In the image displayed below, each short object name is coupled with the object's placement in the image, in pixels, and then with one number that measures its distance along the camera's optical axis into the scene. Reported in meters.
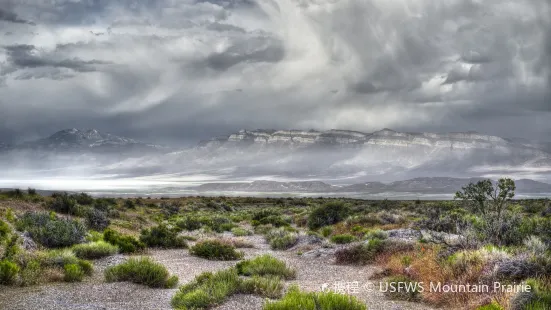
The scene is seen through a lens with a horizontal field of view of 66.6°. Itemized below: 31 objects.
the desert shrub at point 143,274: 12.23
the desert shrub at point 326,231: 27.06
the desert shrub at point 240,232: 29.66
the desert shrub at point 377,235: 19.26
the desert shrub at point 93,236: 19.48
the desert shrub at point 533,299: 7.73
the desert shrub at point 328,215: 33.25
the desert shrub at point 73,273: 12.19
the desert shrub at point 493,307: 7.51
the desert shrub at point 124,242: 18.41
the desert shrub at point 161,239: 21.61
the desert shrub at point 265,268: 13.27
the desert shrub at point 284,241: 22.08
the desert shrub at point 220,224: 32.17
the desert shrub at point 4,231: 14.86
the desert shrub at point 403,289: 10.48
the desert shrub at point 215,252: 18.47
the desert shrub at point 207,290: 9.48
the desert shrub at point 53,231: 17.25
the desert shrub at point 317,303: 8.07
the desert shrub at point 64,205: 29.41
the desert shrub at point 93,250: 16.23
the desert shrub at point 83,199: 36.98
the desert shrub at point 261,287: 10.57
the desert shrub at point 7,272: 11.16
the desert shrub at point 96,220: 25.97
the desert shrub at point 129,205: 49.67
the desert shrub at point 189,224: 32.91
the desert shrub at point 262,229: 30.85
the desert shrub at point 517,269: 9.71
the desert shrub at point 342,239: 21.56
